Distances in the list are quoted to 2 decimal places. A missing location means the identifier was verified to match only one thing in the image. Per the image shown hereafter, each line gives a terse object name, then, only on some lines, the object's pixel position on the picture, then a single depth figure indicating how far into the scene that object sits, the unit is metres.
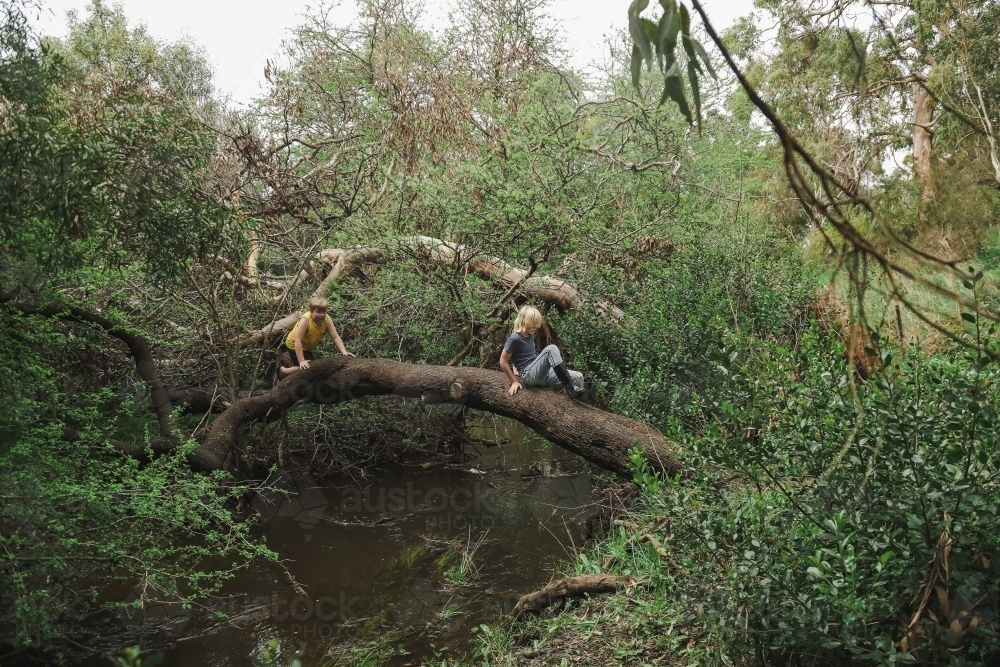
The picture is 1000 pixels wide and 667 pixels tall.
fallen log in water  5.28
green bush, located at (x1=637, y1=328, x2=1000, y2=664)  3.03
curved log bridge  6.46
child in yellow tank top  7.73
